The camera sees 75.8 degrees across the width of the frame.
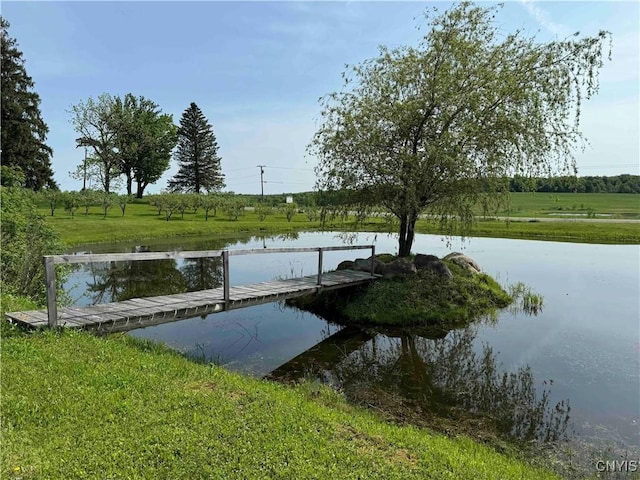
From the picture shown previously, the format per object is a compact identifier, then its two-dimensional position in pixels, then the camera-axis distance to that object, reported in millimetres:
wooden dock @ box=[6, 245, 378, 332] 7629
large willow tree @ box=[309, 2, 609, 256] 14039
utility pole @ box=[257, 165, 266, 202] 89894
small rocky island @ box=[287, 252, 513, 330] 13258
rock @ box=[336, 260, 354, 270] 16656
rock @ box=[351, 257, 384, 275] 15595
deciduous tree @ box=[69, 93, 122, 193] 62375
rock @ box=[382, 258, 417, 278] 15188
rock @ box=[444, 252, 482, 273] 17059
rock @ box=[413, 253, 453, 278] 15219
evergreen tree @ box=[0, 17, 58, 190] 43375
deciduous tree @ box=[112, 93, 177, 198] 67312
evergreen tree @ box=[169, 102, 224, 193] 77500
